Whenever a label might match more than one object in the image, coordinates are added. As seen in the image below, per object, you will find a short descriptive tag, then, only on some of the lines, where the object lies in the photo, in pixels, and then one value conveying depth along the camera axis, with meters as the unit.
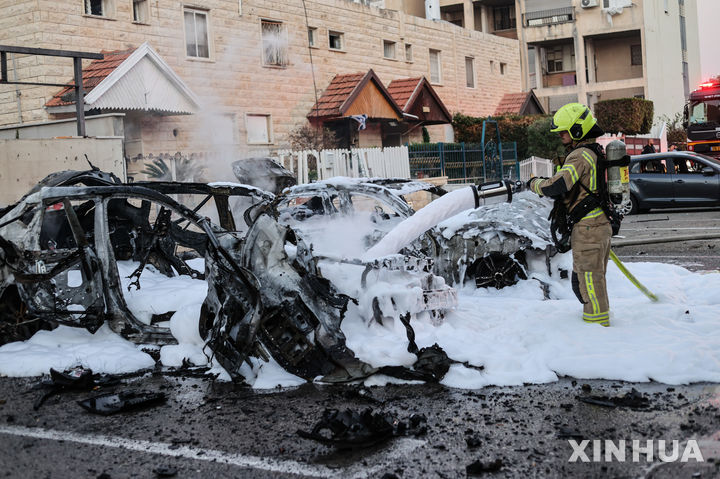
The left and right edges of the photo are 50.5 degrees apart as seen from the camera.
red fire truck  24.23
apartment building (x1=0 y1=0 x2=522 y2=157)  18.48
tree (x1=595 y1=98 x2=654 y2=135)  40.47
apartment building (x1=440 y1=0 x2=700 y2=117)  48.19
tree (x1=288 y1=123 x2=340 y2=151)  26.01
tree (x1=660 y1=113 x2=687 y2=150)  43.08
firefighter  6.43
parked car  18.00
